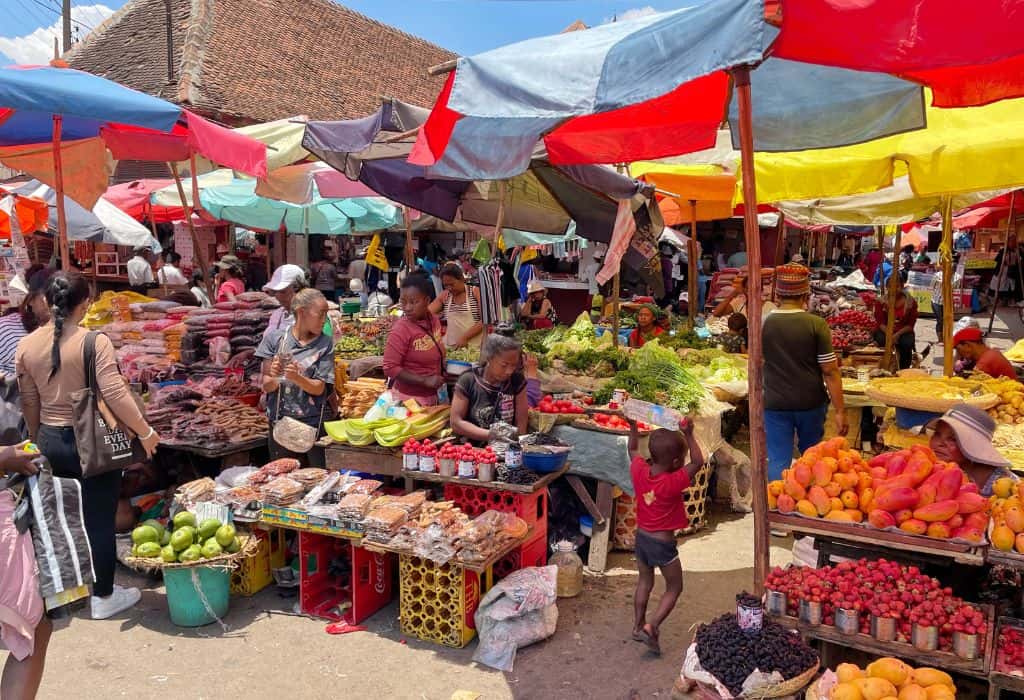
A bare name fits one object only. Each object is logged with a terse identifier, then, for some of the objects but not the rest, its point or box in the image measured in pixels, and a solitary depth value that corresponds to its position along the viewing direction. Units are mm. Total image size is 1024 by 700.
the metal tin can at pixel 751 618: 3160
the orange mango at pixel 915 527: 3451
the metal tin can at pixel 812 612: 3365
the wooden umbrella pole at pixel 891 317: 9500
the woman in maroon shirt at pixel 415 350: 5703
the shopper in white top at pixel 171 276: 14434
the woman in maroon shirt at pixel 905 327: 10219
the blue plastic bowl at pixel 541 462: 4932
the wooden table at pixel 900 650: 3098
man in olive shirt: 5359
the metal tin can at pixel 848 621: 3291
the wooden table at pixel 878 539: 3365
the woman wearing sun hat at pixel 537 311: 12148
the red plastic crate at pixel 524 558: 4902
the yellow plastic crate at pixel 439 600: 4461
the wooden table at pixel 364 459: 5410
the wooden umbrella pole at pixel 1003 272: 18531
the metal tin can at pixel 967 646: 3096
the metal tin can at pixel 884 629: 3215
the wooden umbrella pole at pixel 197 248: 8625
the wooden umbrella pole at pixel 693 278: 10484
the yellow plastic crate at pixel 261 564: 5223
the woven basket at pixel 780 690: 2893
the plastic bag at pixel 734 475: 6953
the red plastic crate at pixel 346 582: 4812
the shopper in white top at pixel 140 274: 14922
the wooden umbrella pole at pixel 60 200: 6379
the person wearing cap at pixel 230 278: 9180
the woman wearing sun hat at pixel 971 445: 3959
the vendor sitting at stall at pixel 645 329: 9844
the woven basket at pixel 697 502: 6281
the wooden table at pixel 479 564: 4305
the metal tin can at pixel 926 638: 3151
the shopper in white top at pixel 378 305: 12258
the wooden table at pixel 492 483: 4766
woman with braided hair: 4375
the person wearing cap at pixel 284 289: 6281
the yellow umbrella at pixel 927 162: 5520
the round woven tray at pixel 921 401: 5562
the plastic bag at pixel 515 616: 4328
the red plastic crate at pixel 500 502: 4934
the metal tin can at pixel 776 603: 3447
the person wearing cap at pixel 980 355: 7109
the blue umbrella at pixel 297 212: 11562
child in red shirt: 4242
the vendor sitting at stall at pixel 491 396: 5133
